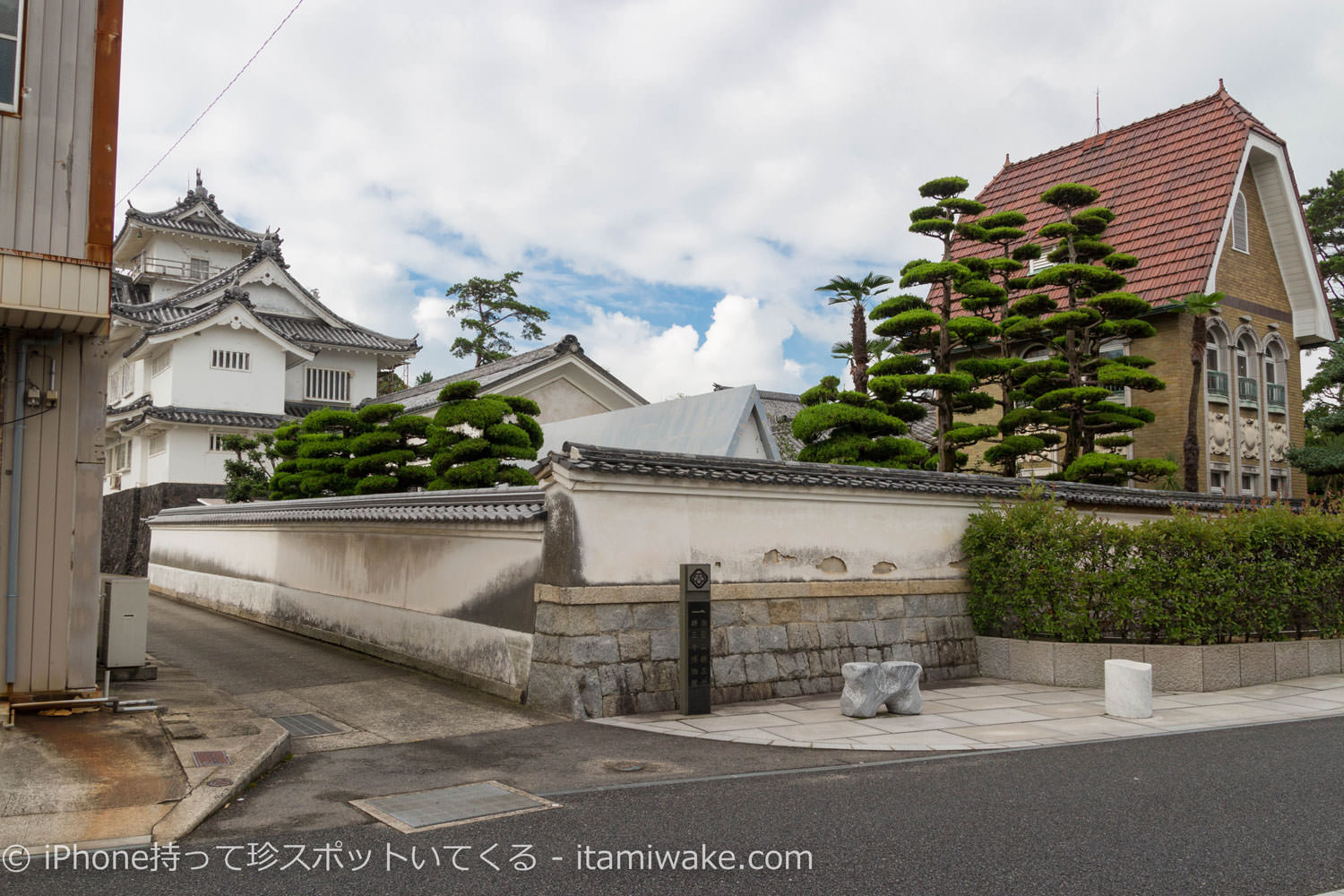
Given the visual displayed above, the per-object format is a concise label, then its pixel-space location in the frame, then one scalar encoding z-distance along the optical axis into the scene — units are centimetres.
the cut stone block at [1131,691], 959
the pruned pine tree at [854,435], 1655
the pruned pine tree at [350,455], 1994
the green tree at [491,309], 4525
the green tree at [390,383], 4644
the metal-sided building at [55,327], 772
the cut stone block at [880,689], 936
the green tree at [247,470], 2723
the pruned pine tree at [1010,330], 1977
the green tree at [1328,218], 3409
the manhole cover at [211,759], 668
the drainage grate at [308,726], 846
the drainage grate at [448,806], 576
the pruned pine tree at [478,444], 1641
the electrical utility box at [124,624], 995
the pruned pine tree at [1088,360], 1916
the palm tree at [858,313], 2070
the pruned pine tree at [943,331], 1864
